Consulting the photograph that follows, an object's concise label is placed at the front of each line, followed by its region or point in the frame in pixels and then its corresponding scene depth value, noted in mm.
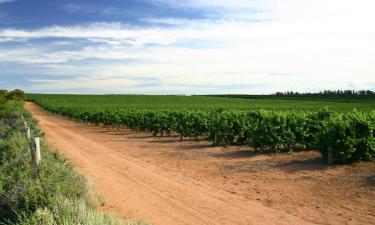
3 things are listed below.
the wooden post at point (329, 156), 15391
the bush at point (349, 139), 14922
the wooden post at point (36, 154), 9570
